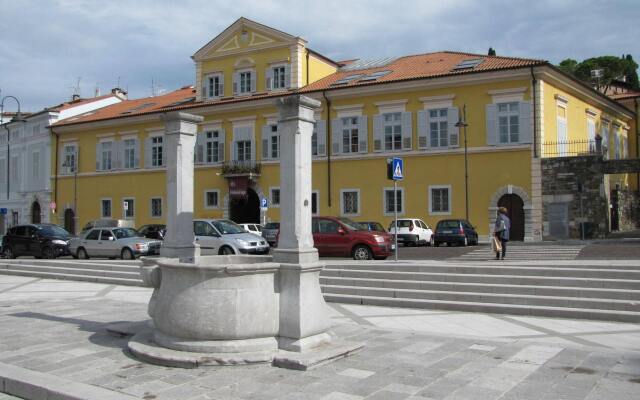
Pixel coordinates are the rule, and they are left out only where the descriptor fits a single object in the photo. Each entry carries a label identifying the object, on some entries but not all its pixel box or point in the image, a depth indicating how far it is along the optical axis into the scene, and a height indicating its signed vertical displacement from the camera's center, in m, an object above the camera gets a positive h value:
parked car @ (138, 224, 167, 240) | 32.43 -0.49
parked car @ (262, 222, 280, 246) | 29.30 -0.55
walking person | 17.59 -0.30
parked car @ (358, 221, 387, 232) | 28.55 -0.25
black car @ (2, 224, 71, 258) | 26.97 -0.83
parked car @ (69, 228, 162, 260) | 24.53 -0.88
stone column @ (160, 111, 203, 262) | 9.41 +0.47
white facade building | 49.28 +5.03
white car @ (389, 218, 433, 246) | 30.64 -0.67
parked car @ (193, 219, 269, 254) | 22.05 -0.65
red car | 20.30 -0.67
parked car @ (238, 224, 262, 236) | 33.41 -0.34
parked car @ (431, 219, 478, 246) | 29.22 -0.67
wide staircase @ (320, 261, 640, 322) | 11.02 -1.38
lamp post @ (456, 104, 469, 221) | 32.38 +2.44
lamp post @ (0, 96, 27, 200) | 33.07 +5.74
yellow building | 31.73 +5.09
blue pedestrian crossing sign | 16.67 +1.36
